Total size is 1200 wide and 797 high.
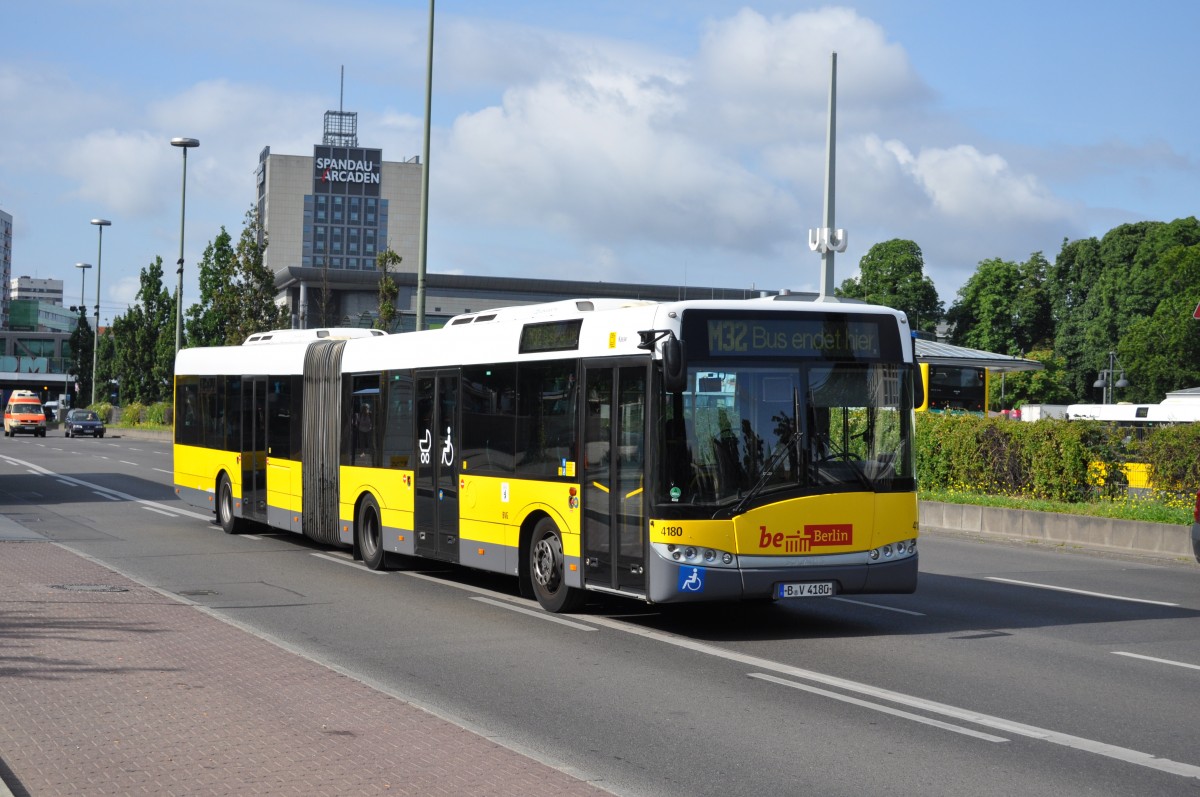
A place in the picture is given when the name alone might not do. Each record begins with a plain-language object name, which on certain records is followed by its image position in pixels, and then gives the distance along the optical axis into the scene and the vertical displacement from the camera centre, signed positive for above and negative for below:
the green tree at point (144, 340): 89.69 +4.64
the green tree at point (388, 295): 42.31 +3.80
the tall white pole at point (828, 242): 28.34 +3.69
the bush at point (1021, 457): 23.92 -0.37
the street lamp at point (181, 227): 59.03 +7.96
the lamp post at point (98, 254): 91.06 +10.45
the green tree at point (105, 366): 105.19 +3.51
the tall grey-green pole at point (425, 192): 29.68 +4.74
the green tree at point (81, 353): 113.75 +4.72
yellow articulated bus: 11.84 -0.20
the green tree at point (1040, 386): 98.50 +3.42
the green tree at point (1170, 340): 82.25 +5.69
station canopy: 49.72 +2.65
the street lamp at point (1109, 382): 90.34 +3.56
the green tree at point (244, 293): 63.31 +5.46
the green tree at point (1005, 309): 103.00 +9.00
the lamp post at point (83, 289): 103.06 +8.99
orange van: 79.38 -0.36
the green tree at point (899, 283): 99.06 +10.29
